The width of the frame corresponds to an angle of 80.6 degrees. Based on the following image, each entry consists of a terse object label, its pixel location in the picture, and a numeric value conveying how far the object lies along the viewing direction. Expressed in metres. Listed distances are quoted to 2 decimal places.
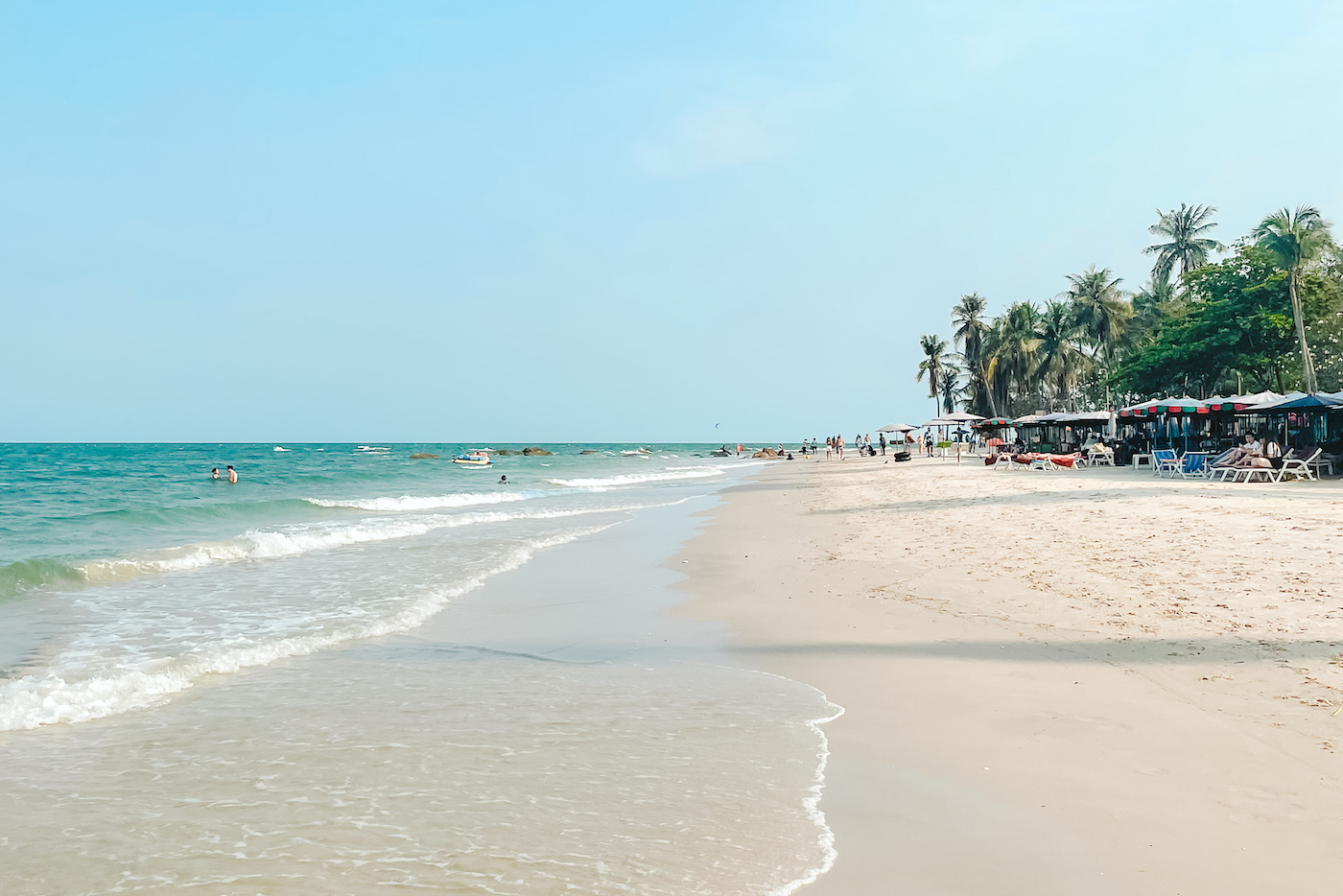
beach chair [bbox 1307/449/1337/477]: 21.04
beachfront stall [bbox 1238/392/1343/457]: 21.73
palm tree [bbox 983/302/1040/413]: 63.59
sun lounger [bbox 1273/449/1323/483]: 20.00
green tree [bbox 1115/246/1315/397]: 35.97
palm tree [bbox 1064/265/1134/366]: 56.41
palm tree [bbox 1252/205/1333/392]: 32.81
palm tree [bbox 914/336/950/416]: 81.73
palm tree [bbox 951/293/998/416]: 71.88
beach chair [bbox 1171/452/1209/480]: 22.95
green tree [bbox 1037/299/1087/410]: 60.09
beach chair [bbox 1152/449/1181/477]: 24.23
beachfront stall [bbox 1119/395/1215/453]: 25.91
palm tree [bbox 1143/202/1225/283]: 56.12
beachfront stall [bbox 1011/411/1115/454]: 36.50
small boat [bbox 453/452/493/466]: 58.09
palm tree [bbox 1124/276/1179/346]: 57.68
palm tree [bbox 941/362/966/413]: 96.90
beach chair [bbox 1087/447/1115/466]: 32.12
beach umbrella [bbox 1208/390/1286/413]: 23.73
